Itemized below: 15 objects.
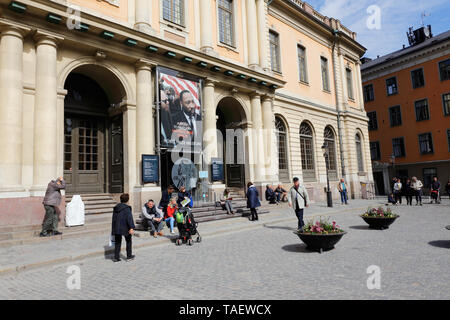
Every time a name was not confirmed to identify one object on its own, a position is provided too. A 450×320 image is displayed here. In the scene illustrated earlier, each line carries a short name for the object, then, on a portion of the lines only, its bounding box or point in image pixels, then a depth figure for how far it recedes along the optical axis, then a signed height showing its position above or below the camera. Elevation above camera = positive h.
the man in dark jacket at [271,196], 16.94 -0.66
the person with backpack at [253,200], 12.59 -0.62
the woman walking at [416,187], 19.36 -0.60
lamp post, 18.30 -1.04
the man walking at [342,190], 20.33 -0.61
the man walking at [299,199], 9.67 -0.51
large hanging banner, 13.61 +3.46
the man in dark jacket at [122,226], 7.00 -0.79
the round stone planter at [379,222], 9.68 -1.32
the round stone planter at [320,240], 6.80 -1.26
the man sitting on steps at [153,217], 9.95 -0.87
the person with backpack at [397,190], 20.31 -0.77
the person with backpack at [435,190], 19.67 -0.88
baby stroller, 8.58 -1.01
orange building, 30.98 +7.12
